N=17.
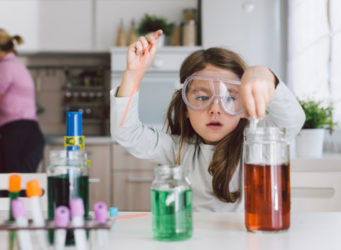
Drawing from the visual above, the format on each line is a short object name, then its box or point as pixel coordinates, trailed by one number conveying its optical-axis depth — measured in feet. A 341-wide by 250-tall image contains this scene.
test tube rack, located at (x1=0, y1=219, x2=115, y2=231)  1.65
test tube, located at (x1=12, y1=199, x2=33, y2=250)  1.70
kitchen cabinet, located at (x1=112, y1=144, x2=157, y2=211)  10.49
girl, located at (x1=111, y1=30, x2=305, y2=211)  3.21
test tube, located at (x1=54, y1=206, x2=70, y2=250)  1.67
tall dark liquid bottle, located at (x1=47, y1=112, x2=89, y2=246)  1.94
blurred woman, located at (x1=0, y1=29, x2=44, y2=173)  8.87
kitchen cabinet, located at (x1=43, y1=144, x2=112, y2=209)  10.44
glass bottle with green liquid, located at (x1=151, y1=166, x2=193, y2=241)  2.01
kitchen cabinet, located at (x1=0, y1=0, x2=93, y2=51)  11.80
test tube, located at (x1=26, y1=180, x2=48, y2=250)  1.71
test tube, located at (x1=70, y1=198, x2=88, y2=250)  1.69
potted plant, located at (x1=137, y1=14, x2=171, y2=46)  11.19
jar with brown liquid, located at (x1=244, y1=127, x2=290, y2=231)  2.11
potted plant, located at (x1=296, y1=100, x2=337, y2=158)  6.79
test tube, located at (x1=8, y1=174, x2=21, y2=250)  1.90
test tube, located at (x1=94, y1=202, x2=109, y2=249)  1.73
